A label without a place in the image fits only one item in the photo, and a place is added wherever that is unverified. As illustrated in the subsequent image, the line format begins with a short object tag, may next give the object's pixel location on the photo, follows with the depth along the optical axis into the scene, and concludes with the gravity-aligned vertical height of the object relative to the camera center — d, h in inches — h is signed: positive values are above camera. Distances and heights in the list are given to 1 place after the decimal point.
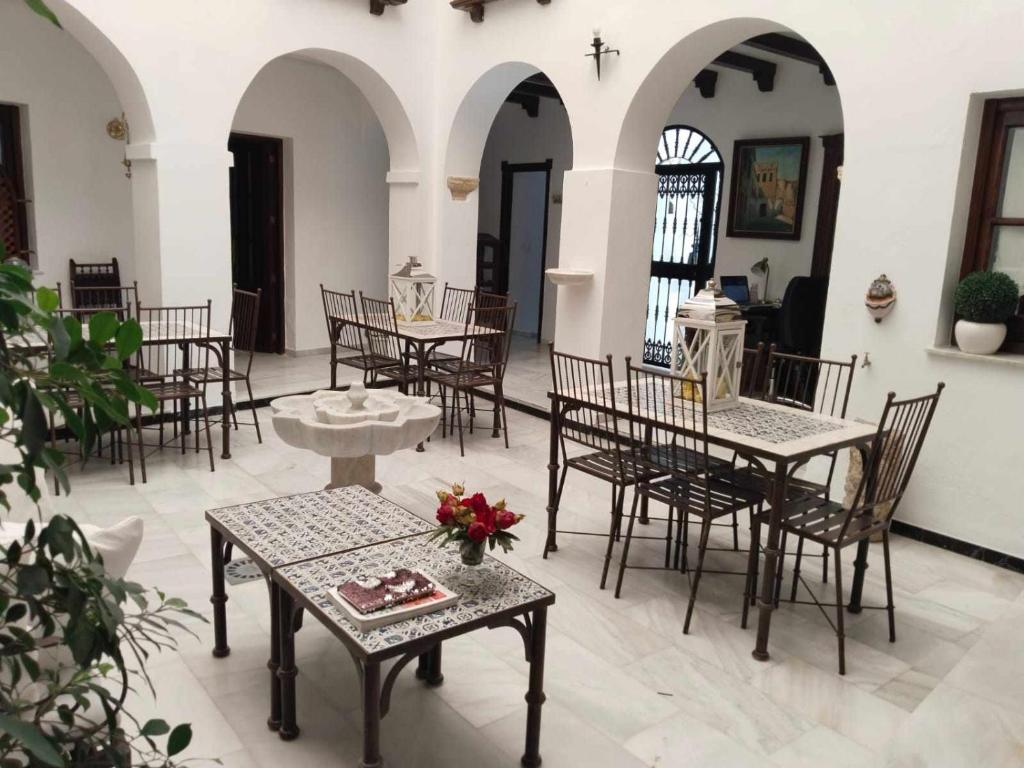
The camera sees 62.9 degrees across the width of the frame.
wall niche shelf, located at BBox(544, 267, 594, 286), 229.8 -8.1
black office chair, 264.4 -18.3
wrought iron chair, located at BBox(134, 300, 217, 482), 187.2 -32.4
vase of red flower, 89.7 -29.9
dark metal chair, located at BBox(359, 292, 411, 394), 222.5 -32.1
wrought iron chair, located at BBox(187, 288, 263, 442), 203.6 -34.4
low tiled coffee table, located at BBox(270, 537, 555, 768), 77.9 -36.8
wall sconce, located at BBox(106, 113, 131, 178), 274.2 +31.7
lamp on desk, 304.8 -4.6
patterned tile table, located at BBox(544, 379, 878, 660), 115.6 -26.0
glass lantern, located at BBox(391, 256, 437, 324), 233.0 -15.3
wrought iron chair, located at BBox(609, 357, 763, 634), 125.0 -35.3
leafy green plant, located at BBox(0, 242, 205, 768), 31.9 -11.8
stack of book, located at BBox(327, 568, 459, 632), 81.0 -35.6
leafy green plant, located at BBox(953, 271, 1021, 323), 148.2 -5.6
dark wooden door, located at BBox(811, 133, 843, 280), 278.8 +17.3
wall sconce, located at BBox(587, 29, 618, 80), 217.2 +51.4
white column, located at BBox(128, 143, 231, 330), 218.4 +1.2
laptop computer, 293.7 -11.8
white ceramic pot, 149.6 -12.7
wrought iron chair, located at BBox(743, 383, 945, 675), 115.1 -37.6
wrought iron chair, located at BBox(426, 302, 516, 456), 216.4 -33.2
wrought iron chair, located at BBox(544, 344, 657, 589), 137.7 -33.1
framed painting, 292.9 +24.0
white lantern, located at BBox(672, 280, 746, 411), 133.2 -14.6
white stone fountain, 138.2 -31.2
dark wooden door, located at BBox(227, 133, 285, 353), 320.2 +2.1
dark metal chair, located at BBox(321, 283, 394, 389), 232.1 -33.2
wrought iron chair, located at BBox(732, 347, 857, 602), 137.5 -29.0
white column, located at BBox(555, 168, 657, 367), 226.2 -1.7
